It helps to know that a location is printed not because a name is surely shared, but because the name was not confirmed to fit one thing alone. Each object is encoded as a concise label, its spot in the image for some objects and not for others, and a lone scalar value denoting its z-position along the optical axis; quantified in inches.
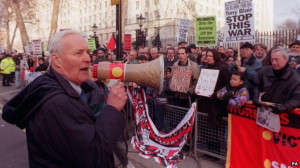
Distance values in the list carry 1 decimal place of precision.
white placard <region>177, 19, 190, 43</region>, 381.7
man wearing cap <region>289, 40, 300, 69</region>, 213.5
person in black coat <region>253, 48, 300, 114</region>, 136.9
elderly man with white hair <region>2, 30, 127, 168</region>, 49.5
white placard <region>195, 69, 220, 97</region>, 167.3
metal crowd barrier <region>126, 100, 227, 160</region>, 168.7
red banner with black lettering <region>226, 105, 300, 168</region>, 127.3
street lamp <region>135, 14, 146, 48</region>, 673.6
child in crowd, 148.1
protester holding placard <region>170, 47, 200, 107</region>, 185.5
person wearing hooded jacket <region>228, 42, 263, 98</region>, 179.7
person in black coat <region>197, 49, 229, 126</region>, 165.2
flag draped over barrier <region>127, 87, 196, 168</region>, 146.0
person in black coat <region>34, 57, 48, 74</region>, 367.9
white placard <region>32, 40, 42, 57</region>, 436.4
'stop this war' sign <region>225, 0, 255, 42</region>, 196.7
